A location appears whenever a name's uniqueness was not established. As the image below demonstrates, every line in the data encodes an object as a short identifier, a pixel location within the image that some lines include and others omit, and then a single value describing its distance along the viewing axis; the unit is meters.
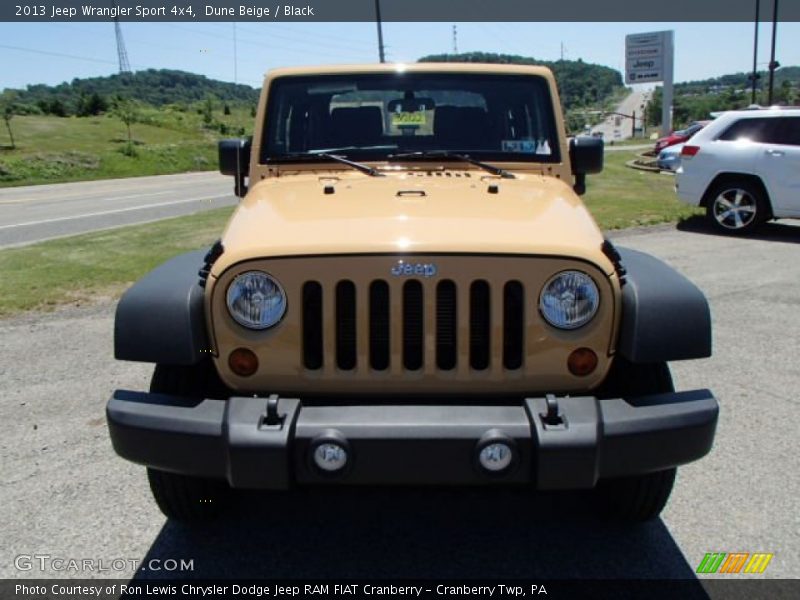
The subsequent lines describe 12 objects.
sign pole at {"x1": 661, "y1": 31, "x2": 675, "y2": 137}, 41.03
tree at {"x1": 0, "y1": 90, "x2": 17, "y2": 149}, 34.06
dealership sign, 47.91
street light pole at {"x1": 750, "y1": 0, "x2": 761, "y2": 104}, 39.69
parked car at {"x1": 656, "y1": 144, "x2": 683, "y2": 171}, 20.27
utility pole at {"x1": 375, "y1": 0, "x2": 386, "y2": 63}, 32.75
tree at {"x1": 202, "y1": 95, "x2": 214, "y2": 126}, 50.55
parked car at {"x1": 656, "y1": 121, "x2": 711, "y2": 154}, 24.52
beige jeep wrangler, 2.47
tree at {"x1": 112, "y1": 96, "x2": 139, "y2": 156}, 40.80
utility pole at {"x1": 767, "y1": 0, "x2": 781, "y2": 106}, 36.70
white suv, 10.28
